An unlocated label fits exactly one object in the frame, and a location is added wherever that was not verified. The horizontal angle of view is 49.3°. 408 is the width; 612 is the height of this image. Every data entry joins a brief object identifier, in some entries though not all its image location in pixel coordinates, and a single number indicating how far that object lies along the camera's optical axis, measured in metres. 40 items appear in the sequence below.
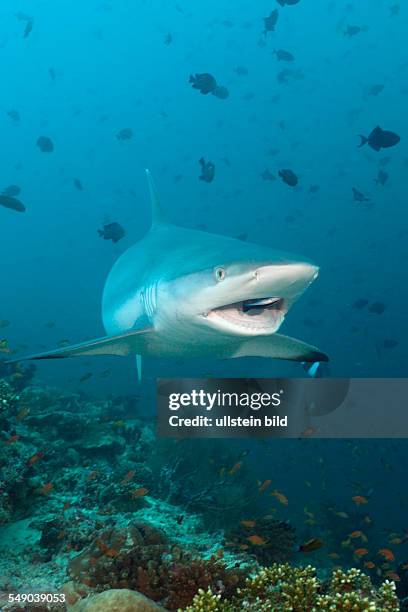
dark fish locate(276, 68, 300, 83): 23.15
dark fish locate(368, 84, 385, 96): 22.11
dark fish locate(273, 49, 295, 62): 17.12
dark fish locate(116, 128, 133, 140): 19.50
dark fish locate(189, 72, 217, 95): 11.38
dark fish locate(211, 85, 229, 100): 14.17
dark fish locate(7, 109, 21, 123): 22.55
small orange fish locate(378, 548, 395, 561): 7.27
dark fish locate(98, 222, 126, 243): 10.30
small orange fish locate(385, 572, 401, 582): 7.19
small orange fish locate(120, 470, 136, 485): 6.79
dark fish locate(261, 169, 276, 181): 17.85
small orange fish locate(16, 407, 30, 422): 7.76
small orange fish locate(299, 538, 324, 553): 4.69
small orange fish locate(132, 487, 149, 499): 6.28
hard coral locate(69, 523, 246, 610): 3.63
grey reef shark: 3.29
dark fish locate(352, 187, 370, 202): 13.11
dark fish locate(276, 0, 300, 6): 13.41
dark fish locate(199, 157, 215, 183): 11.31
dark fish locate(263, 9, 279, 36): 13.38
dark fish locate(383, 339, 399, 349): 15.70
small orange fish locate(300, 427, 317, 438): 6.74
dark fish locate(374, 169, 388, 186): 15.39
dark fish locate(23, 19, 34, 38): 16.83
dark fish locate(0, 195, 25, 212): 10.45
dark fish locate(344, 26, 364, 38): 19.97
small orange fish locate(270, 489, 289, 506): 7.51
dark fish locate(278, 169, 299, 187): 10.72
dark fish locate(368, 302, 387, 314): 14.05
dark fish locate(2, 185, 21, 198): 13.54
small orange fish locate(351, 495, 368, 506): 7.97
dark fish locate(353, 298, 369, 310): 14.88
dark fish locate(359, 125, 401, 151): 9.81
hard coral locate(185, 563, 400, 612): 2.89
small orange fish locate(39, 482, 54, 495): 5.89
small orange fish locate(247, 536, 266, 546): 5.55
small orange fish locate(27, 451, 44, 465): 5.99
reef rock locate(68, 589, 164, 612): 2.96
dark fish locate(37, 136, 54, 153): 14.67
